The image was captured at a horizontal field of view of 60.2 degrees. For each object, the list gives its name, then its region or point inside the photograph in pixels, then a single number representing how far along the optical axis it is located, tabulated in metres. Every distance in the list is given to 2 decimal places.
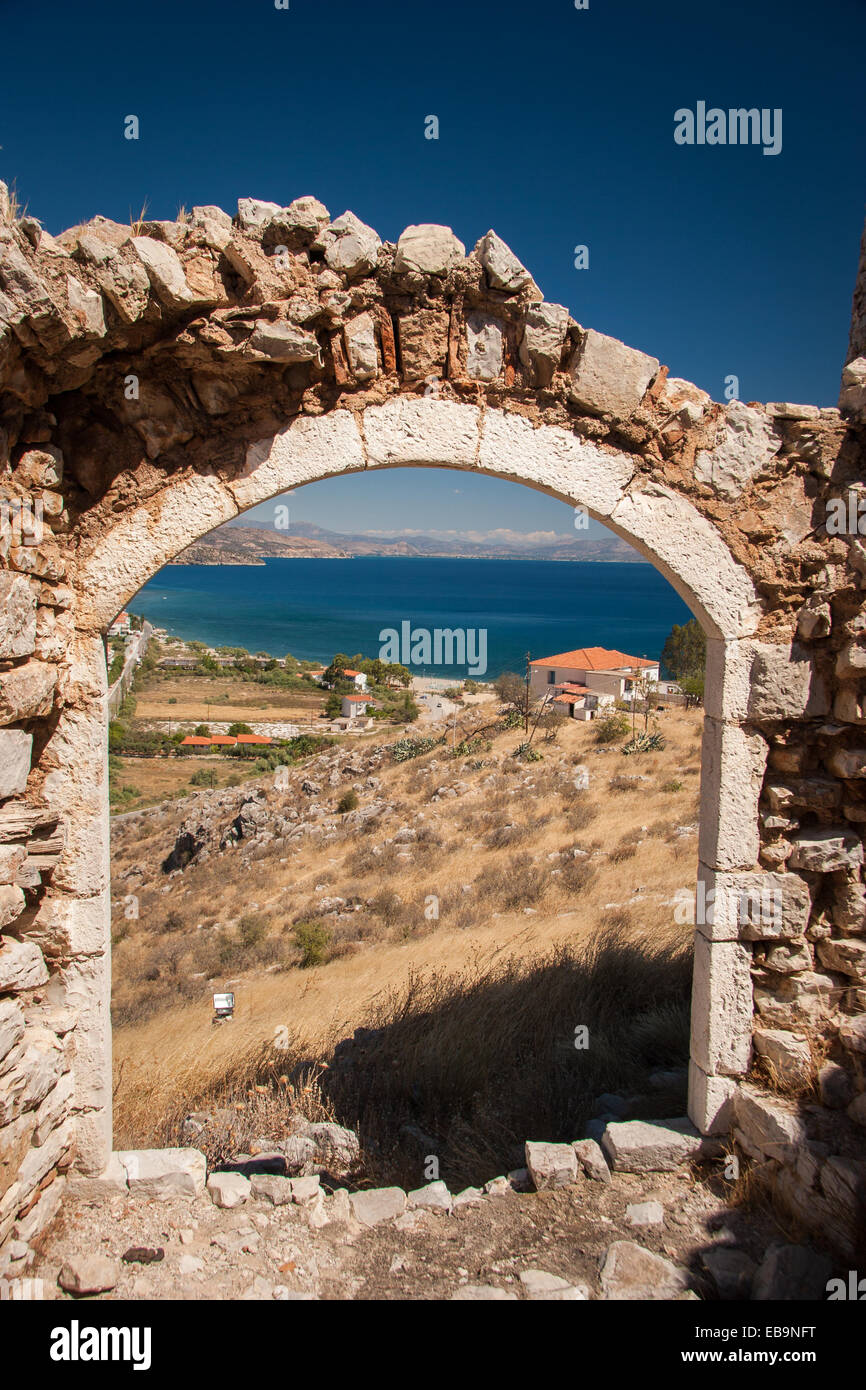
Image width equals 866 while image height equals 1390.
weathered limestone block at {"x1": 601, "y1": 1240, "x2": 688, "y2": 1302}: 3.12
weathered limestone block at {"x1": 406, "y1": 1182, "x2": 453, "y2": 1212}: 3.77
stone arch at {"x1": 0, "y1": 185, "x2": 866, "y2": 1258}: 3.21
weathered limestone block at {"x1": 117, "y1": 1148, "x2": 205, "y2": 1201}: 3.62
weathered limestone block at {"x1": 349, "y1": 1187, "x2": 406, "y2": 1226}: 3.70
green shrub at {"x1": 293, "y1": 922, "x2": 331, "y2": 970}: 9.70
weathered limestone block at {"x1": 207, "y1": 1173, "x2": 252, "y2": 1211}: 3.64
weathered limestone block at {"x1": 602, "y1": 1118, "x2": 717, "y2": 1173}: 3.88
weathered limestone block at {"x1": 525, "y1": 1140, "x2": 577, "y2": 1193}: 3.84
